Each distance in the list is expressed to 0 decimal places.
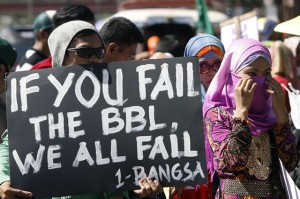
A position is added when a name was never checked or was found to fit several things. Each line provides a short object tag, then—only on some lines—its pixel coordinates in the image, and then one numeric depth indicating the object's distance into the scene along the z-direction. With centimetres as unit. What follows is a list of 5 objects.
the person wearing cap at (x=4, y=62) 1145
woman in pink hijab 1030
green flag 2321
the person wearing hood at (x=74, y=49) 1003
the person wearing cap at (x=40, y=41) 1756
